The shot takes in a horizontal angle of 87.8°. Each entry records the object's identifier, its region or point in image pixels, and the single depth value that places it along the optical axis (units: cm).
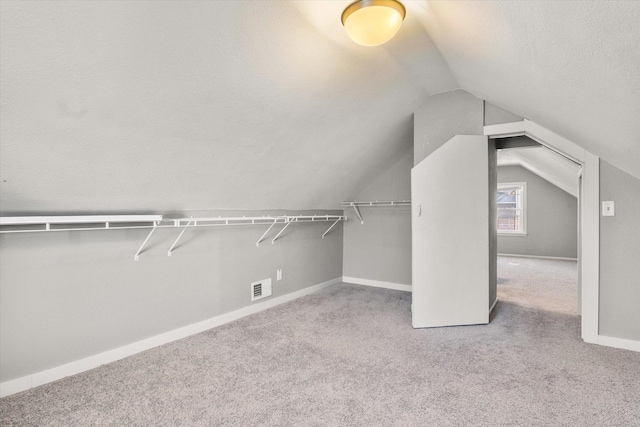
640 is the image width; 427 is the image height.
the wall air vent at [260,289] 331
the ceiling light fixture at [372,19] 159
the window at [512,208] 728
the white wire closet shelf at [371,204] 418
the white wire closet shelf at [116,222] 181
